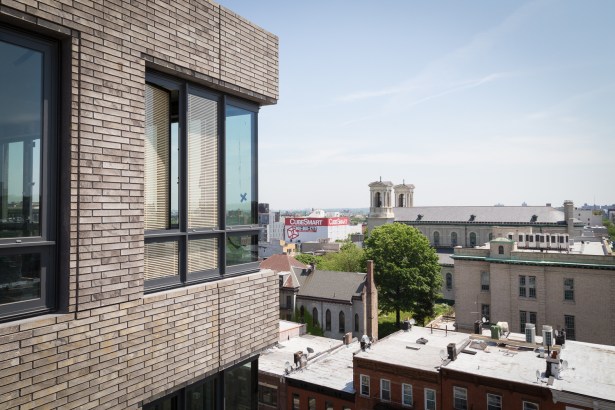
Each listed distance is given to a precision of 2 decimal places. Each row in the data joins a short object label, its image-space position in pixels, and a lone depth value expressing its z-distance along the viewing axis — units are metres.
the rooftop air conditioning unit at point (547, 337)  22.86
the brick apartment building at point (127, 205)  3.63
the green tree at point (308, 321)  43.84
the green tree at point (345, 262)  62.97
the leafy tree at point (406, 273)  45.12
